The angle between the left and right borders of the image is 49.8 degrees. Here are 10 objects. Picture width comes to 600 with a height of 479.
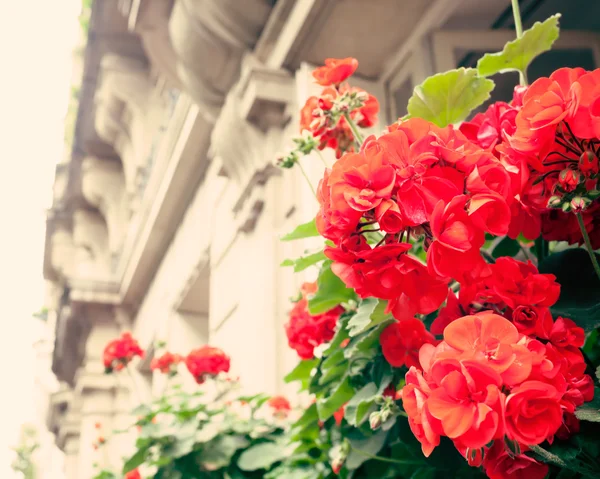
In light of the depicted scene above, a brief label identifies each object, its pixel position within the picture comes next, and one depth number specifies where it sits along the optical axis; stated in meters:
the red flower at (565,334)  0.52
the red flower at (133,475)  2.19
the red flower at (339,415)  1.00
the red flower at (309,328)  1.08
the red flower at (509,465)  0.49
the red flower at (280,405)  1.72
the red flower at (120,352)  2.43
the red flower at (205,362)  1.93
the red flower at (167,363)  2.29
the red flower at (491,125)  0.65
